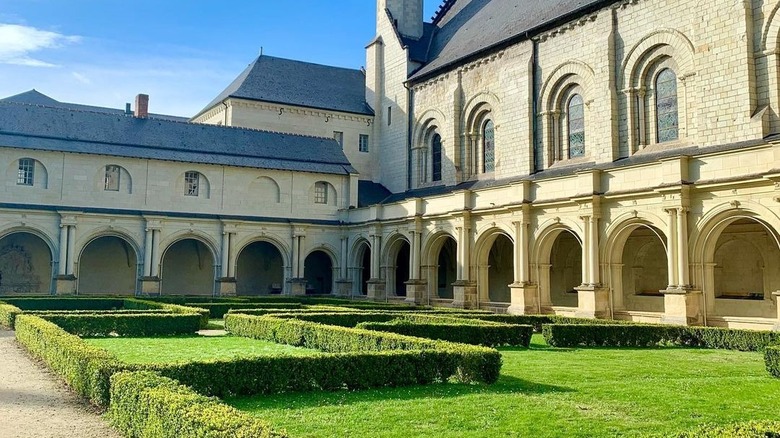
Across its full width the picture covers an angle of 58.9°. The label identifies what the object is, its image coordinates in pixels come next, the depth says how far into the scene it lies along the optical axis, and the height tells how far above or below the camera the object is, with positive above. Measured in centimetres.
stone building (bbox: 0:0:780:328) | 2334 +491
